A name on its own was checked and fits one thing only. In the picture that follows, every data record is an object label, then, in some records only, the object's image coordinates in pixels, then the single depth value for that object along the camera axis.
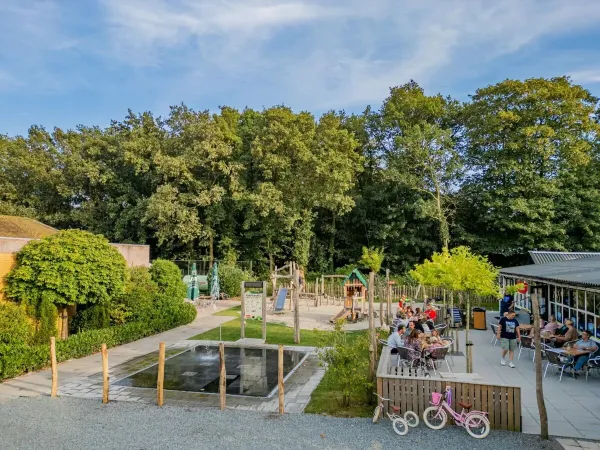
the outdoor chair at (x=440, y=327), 14.31
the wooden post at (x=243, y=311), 15.53
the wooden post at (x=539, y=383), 6.90
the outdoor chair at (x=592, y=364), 9.90
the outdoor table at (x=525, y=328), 13.39
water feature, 10.27
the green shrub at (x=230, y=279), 29.62
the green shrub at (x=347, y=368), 8.51
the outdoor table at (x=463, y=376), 8.12
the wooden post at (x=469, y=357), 9.50
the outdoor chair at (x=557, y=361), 9.97
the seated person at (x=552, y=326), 12.91
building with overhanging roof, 11.93
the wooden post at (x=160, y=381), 8.86
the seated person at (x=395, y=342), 11.02
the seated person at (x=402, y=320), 13.79
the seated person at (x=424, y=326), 12.65
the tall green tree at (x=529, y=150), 28.56
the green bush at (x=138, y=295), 16.05
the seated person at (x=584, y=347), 9.93
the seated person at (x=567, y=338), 11.32
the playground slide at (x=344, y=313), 20.48
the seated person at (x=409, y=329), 11.70
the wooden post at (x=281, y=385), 8.39
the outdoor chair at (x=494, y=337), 14.41
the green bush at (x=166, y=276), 18.02
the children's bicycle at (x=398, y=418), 7.28
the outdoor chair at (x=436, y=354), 10.72
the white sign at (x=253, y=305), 15.87
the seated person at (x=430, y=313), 16.09
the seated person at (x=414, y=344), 10.70
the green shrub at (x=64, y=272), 12.39
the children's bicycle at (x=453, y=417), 7.13
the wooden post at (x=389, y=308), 18.14
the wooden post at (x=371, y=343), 8.92
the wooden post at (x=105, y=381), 9.03
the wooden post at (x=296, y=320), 15.28
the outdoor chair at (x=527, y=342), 11.45
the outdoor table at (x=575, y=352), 9.92
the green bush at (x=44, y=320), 12.38
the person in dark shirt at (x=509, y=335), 11.12
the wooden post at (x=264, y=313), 15.37
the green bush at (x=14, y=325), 10.84
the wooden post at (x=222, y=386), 8.62
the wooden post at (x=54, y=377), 9.42
